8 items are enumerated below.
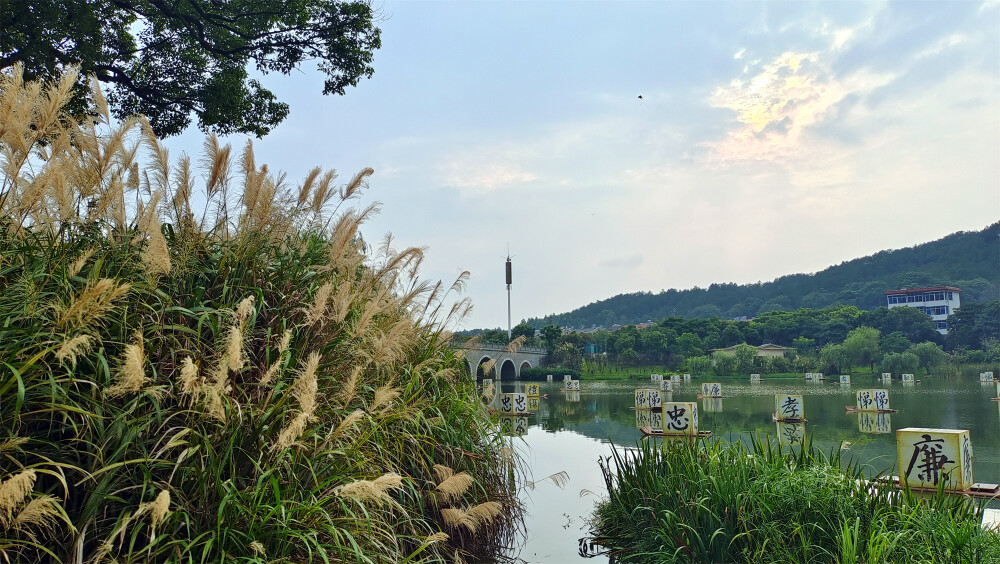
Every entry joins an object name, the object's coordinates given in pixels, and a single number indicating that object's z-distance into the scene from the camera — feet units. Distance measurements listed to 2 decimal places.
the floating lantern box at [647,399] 54.55
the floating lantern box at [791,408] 45.83
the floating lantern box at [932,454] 16.16
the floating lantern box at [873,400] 54.19
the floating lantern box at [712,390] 77.41
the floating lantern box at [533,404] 64.05
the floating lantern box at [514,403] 48.60
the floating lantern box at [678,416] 31.12
